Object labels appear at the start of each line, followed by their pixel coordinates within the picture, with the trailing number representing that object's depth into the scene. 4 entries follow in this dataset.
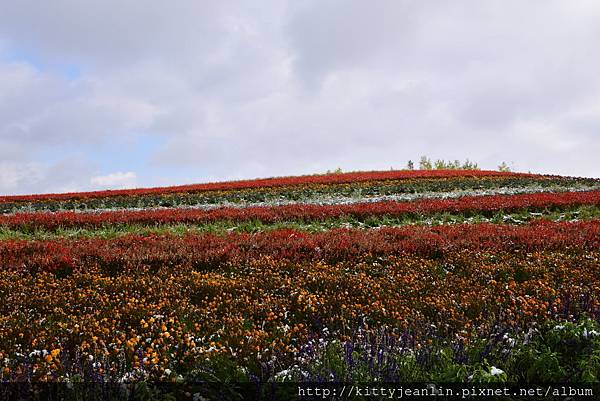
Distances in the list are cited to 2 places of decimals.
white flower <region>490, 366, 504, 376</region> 4.54
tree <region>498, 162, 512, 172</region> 53.12
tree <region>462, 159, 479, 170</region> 53.77
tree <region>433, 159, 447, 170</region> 55.28
